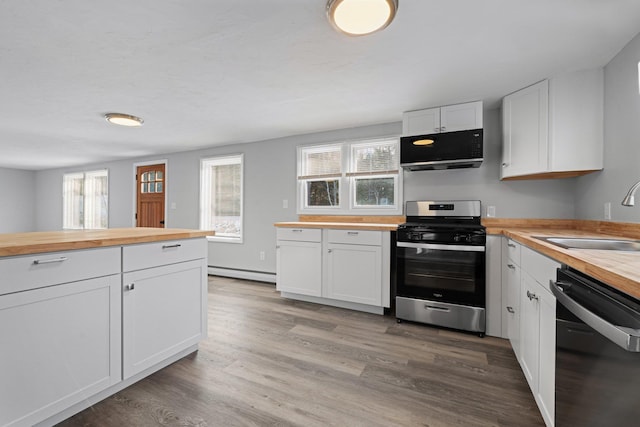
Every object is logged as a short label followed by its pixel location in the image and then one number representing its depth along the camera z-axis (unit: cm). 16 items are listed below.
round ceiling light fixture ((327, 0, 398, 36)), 141
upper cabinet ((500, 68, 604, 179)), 218
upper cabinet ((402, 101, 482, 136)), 278
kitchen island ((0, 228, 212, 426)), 122
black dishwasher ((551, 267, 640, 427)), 74
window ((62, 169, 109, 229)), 644
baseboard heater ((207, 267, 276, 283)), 431
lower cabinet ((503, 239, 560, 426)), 131
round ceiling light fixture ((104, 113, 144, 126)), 318
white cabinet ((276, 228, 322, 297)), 326
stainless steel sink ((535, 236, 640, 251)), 149
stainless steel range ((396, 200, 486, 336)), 249
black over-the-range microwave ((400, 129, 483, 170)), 273
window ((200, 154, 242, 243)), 478
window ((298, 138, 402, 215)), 355
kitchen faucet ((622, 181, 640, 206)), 123
